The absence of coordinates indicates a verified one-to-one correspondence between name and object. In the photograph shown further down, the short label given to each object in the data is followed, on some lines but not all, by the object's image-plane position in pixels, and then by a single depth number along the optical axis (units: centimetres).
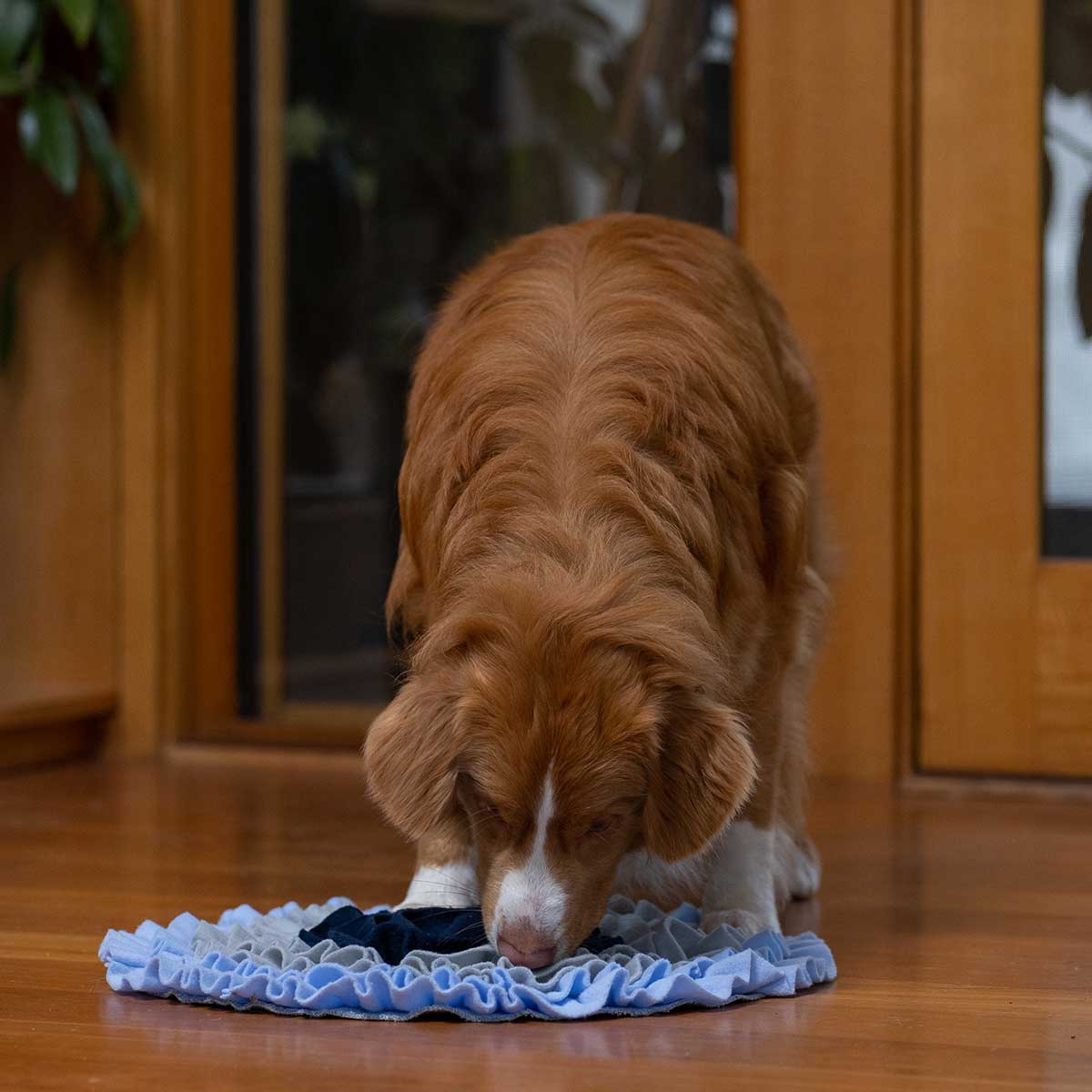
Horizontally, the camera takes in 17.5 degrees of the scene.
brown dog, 350
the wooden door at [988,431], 641
